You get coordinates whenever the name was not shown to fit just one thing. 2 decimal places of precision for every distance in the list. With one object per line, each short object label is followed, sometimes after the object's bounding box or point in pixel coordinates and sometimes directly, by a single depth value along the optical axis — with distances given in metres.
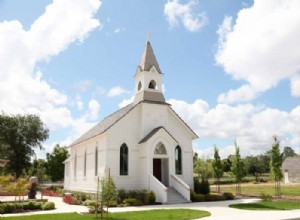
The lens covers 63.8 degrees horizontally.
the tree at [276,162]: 23.30
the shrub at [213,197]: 20.86
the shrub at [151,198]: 19.32
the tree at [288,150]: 123.24
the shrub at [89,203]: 17.24
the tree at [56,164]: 44.96
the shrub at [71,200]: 20.05
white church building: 21.20
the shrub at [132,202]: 18.76
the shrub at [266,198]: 19.09
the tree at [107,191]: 14.02
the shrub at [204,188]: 22.82
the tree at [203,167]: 45.97
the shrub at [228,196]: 21.36
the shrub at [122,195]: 19.78
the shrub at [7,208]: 15.47
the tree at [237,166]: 25.47
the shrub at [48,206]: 16.83
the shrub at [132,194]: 20.10
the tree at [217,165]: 27.64
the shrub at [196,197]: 20.59
